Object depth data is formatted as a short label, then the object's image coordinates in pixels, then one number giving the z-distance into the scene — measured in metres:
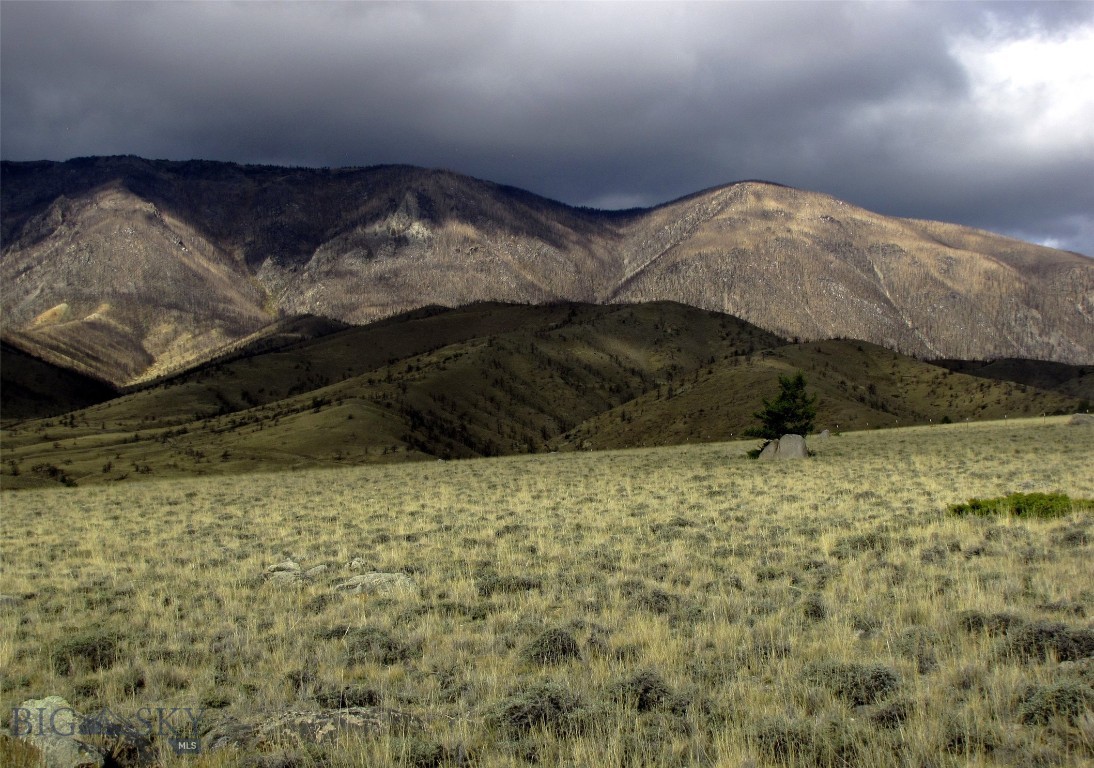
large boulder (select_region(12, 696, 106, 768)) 5.78
